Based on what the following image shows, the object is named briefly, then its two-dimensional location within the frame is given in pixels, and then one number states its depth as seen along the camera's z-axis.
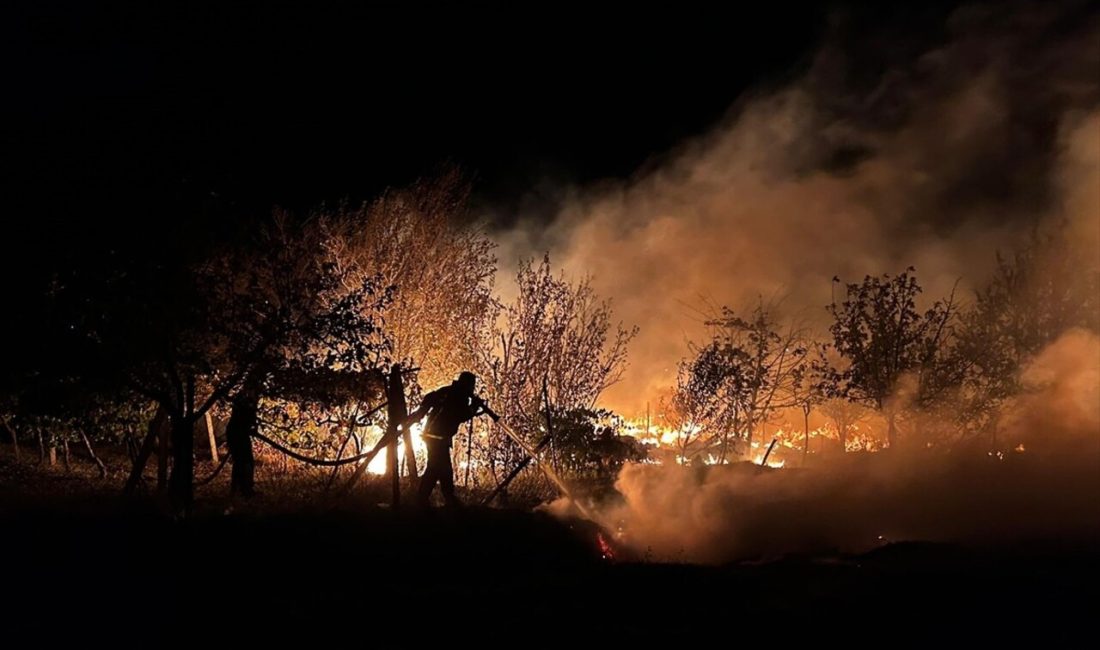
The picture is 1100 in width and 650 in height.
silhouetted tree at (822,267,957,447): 23.27
